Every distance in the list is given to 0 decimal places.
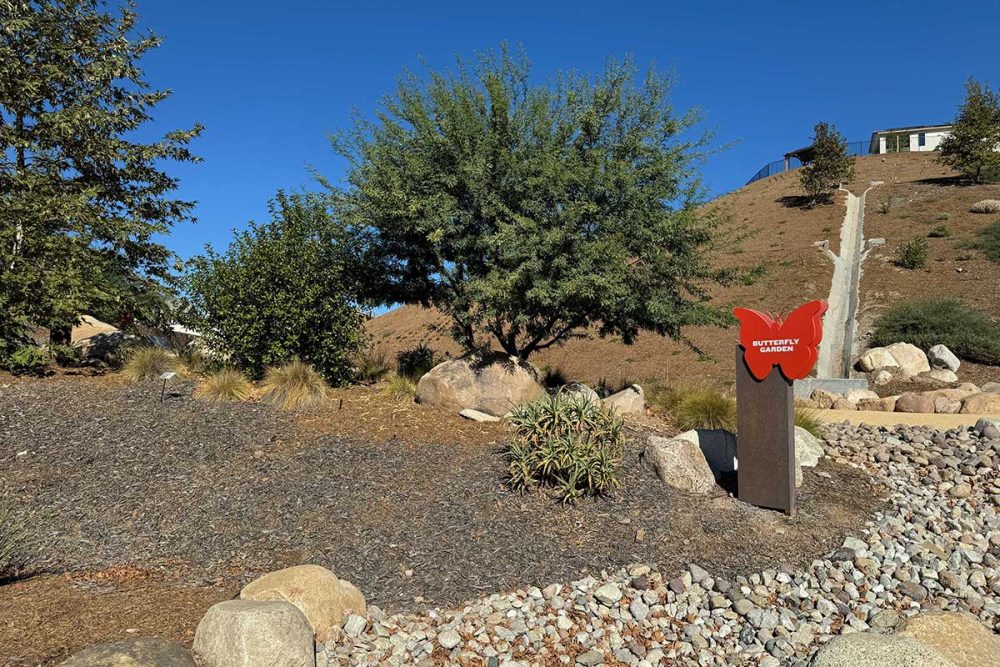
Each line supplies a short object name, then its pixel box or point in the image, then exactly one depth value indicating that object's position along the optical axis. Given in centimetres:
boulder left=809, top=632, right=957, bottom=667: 393
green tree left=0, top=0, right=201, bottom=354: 1241
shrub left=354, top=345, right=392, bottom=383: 1318
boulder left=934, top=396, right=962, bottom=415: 1329
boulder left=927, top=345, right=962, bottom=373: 1861
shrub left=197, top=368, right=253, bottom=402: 1071
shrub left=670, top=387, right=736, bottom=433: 1022
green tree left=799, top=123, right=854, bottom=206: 5128
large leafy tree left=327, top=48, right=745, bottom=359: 1045
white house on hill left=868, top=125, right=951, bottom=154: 7456
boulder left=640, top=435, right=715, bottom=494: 768
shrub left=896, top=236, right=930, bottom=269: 2973
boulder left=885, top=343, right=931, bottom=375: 1897
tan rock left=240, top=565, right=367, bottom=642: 496
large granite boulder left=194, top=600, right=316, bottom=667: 421
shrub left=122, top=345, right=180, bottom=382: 1205
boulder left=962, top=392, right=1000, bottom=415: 1280
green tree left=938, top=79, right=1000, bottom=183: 4481
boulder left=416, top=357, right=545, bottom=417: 1047
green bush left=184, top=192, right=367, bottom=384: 1136
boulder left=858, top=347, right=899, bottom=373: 1947
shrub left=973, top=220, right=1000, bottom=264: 2870
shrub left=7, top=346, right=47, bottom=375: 1184
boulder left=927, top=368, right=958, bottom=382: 1766
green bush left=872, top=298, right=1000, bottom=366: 1952
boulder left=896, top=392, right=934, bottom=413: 1372
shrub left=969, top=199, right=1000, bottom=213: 3647
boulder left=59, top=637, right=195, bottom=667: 377
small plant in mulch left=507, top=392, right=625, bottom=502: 721
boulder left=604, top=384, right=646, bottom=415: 1075
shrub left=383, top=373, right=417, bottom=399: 1109
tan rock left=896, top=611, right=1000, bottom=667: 427
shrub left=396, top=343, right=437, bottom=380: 1259
